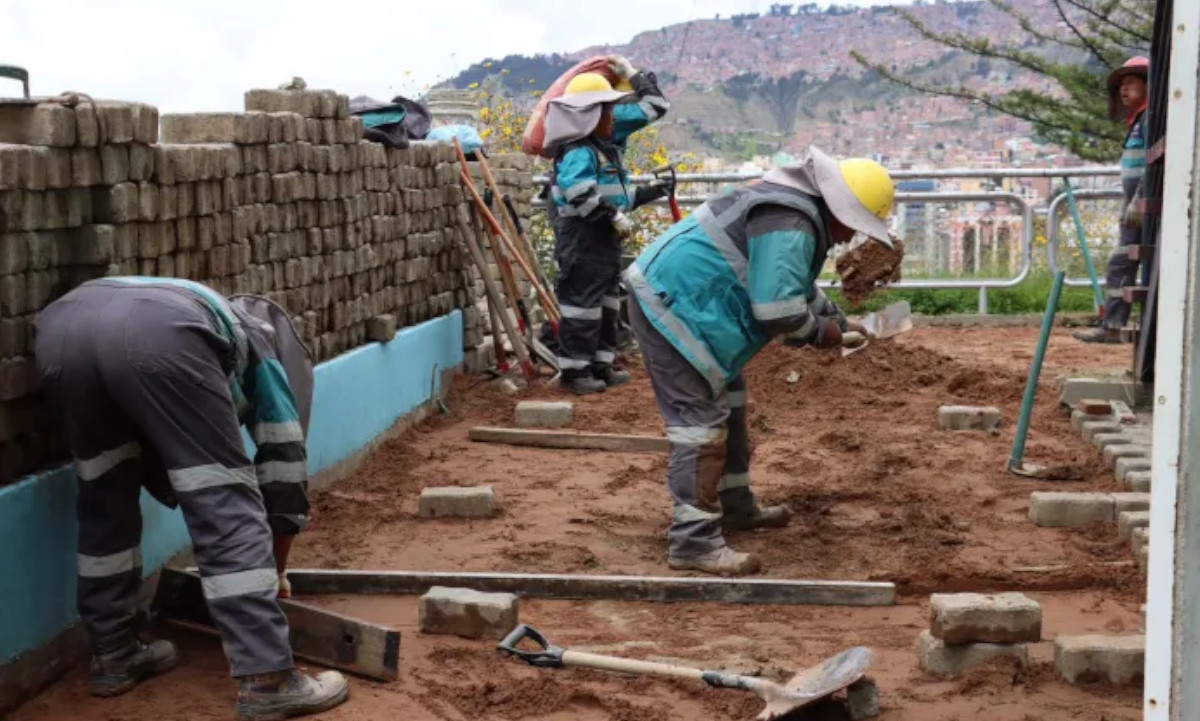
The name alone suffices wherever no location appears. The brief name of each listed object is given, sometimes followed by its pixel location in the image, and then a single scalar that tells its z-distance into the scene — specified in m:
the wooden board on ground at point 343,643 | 4.99
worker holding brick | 6.20
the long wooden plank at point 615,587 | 5.95
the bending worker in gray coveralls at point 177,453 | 4.61
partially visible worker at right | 11.59
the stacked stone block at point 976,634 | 5.01
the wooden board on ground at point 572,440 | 9.16
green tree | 17.11
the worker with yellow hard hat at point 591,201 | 10.57
